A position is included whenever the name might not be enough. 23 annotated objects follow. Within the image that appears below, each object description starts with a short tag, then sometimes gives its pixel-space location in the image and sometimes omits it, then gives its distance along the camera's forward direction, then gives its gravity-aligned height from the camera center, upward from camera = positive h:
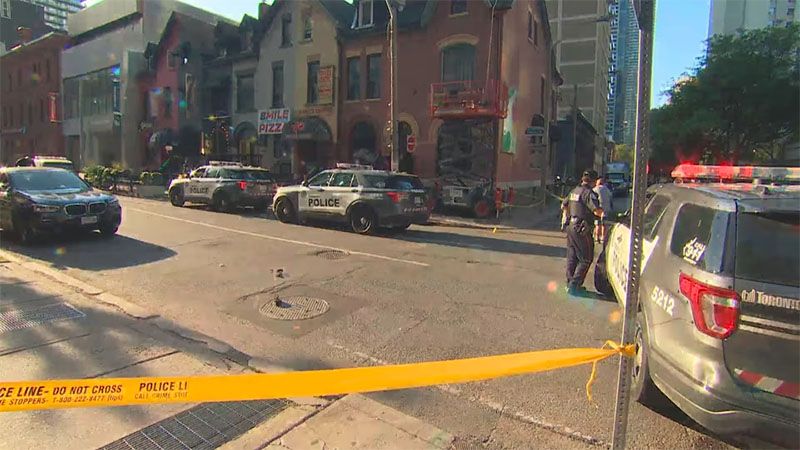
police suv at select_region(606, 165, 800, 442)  2.42 -0.67
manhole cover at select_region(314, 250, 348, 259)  8.98 -1.39
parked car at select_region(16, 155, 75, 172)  22.39 +0.52
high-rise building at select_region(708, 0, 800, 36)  79.06 +30.95
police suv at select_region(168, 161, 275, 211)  16.17 -0.29
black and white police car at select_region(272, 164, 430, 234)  11.82 -0.43
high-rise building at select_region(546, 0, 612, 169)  55.22 +16.08
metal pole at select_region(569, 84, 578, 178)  31.62 +4.94
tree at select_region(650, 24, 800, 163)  26.25 +5.43
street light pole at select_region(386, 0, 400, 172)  15.68 +2.97
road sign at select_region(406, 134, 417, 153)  19.69 +1.65
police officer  6.46 -0.57
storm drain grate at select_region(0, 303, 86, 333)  5.02 -1.57
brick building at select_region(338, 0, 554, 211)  19.36 +4.26
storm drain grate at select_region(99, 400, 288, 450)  2.98 -1.64
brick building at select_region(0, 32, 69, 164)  42.94 +7.20
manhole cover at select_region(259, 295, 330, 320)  5.52 -1.54
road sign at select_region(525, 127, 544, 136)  19.72 +2.27
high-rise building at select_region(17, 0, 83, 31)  86.94 +30.16
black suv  9.13 -0.61
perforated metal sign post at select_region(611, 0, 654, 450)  2.05 -0.13
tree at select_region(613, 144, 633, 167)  115.06 +8.71
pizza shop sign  25.25 +3.16
